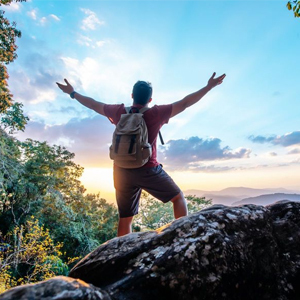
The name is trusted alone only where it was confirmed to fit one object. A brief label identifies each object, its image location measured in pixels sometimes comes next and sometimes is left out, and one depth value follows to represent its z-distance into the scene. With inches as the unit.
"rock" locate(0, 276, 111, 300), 34.8
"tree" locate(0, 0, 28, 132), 319.6
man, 94.0
